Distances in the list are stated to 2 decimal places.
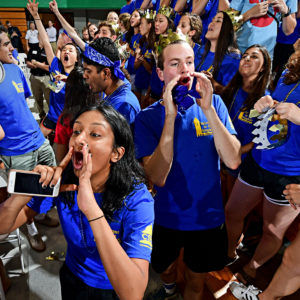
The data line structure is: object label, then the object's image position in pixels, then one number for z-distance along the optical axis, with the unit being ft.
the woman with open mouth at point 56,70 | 8.70
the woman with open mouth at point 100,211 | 2.87
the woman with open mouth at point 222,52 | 8.43
